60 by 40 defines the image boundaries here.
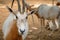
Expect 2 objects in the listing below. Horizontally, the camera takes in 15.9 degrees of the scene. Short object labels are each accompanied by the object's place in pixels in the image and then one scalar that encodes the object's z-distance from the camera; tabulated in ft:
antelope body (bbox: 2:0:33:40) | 10.29
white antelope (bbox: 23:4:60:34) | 17.13
